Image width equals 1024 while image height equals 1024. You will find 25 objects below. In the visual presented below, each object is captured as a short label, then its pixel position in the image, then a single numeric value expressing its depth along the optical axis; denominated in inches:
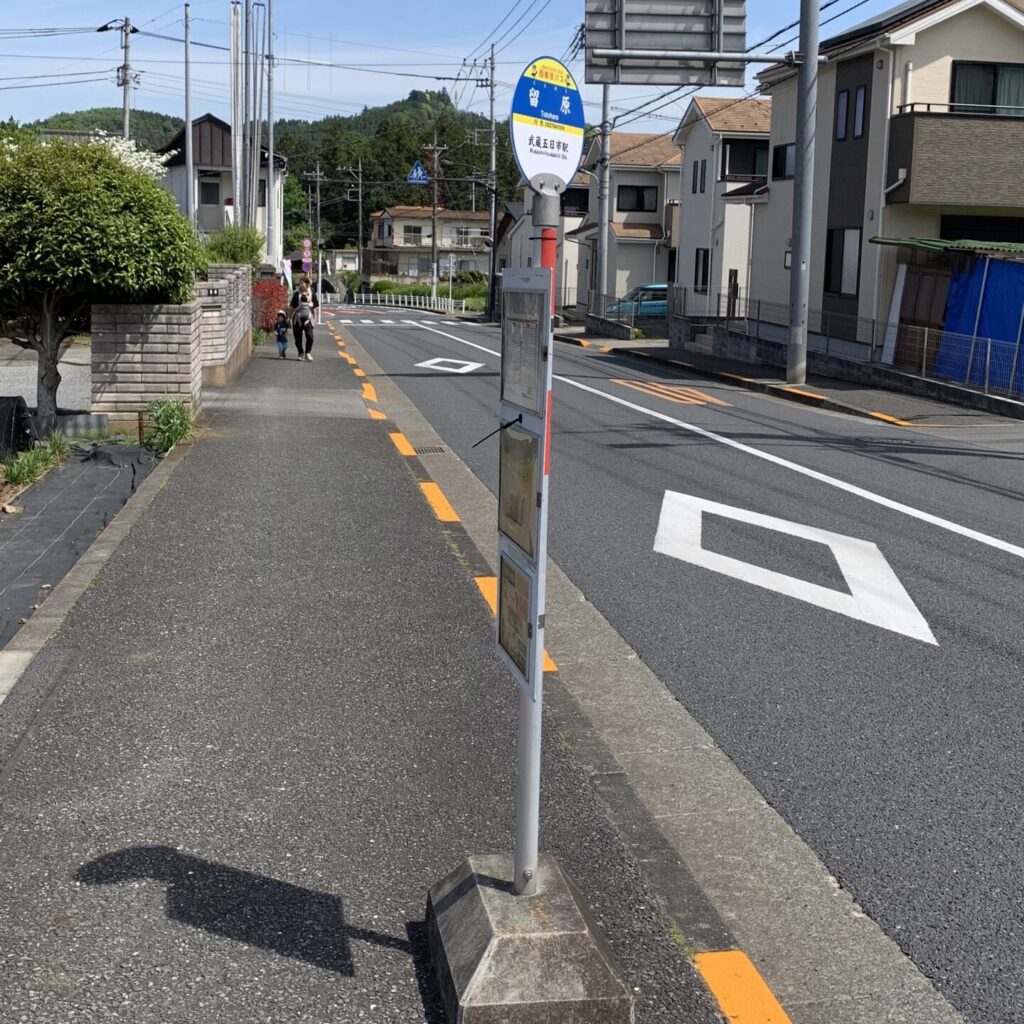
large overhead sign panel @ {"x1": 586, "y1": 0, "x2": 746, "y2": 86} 807.7
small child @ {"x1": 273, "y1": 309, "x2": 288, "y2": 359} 1033.5
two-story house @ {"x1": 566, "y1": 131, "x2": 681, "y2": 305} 2278.5
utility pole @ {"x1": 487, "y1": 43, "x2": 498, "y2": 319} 2304.5
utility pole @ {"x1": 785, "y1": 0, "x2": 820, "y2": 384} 874.1
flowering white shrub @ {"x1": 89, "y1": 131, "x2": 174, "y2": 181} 1000.5
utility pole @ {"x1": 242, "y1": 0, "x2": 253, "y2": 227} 1445.6
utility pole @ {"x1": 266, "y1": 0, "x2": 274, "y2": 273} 1737.2
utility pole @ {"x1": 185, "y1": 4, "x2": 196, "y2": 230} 1523.1
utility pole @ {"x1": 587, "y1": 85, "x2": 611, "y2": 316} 1649.9
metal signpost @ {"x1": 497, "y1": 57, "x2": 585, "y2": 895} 132.5
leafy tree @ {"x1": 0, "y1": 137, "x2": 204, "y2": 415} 470.9
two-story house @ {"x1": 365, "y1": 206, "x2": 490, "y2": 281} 4220.0
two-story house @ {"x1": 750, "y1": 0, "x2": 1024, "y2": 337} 1013.2
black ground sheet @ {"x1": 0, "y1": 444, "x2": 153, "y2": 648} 303.7
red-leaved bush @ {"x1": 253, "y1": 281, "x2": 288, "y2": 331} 1253.1
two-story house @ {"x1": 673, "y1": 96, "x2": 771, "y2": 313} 1787.6
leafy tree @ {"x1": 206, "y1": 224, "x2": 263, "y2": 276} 1278.3
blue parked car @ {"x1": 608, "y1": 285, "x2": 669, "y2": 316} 1866.4
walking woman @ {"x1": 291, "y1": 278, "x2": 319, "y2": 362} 1007.6
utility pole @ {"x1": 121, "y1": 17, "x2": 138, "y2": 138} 1803.6
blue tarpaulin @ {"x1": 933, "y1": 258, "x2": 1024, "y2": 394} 798.5
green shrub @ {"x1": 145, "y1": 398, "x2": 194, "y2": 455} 482.9
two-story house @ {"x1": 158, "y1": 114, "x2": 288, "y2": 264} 2450.8
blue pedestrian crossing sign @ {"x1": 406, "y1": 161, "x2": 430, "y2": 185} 2869.1
